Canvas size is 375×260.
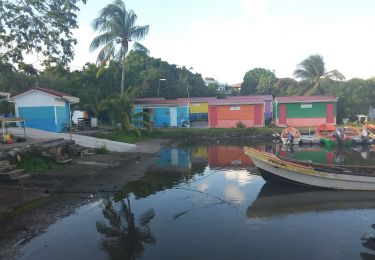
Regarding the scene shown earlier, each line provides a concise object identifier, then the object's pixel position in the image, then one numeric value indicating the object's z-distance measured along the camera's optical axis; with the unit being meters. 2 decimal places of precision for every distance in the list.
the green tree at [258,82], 66.12
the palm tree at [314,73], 44.69
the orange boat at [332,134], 29.95
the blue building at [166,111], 41.03
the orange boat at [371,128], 33.09
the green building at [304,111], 38.97
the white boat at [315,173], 14.05
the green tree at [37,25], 13.28
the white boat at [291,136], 30.81
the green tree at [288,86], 48.20
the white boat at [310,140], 30.77
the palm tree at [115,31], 35.34
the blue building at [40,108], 24.52
